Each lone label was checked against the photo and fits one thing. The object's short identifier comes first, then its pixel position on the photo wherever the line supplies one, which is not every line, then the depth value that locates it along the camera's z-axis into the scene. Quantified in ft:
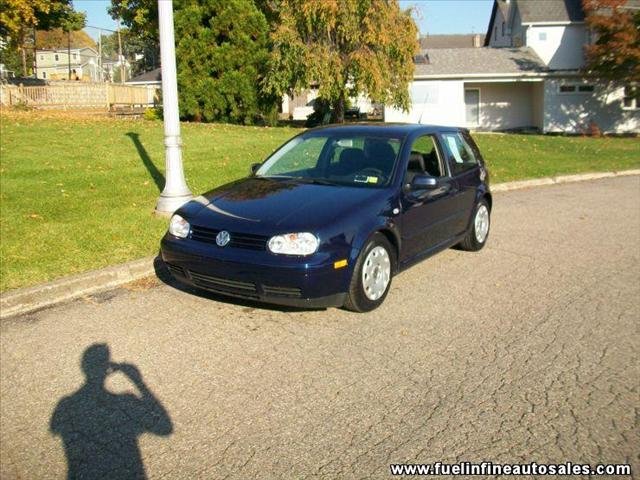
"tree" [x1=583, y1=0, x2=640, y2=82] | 76.84
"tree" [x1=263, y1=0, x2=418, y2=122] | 69.72
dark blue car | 16.14
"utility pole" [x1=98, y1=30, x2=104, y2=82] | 222.07
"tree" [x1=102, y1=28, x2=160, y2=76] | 250.37
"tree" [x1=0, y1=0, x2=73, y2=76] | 92.58
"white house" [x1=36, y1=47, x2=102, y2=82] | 304.71
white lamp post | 26.81
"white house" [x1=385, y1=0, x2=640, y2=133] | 93.35
